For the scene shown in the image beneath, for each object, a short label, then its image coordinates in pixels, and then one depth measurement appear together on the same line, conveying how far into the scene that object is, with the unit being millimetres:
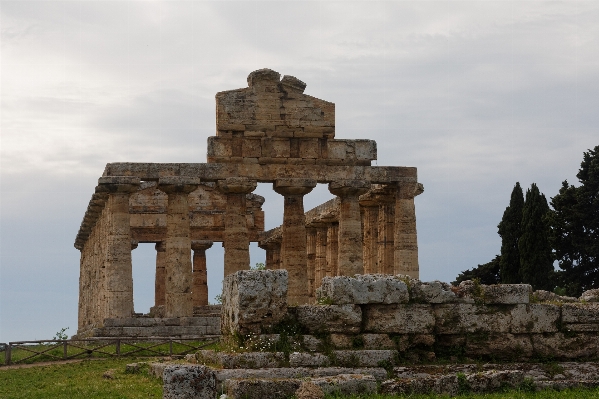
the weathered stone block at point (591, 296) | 24078
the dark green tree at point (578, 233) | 55438
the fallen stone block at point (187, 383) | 17344
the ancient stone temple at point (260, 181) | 42062
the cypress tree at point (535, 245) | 54625
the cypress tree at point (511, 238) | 57719
